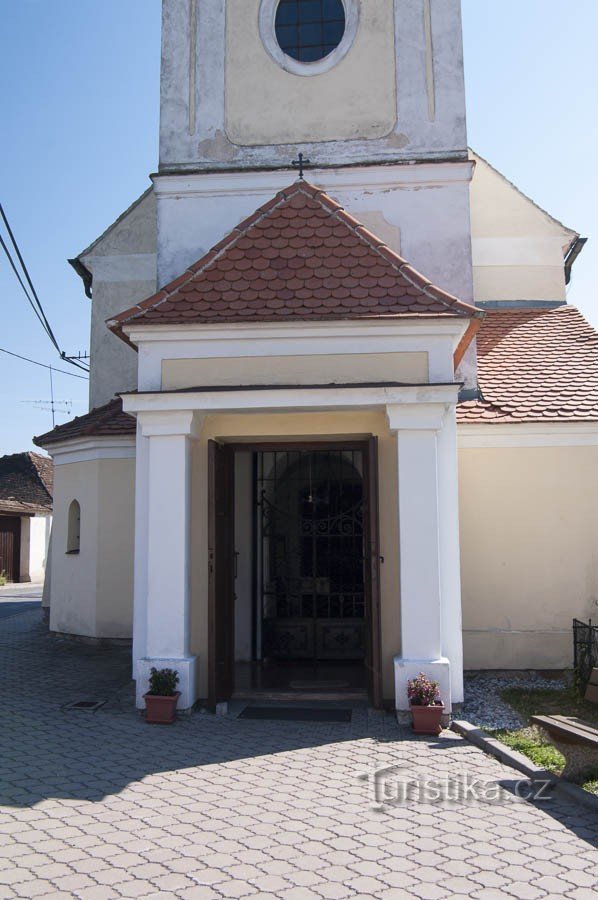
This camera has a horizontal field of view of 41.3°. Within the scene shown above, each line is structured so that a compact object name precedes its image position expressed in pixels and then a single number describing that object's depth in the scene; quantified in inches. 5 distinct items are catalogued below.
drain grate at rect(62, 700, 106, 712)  344.8
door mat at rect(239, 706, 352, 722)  332.2
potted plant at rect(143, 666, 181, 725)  312.7
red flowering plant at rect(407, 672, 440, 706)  304.0
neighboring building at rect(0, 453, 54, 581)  1254.3
